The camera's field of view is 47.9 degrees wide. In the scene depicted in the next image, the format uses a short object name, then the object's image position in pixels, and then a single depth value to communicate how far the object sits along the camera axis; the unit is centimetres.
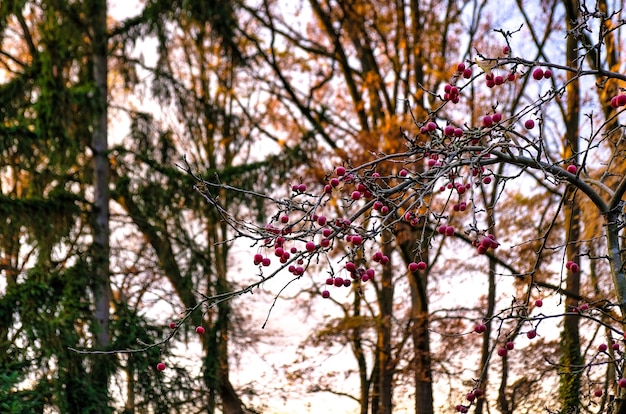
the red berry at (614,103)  276
